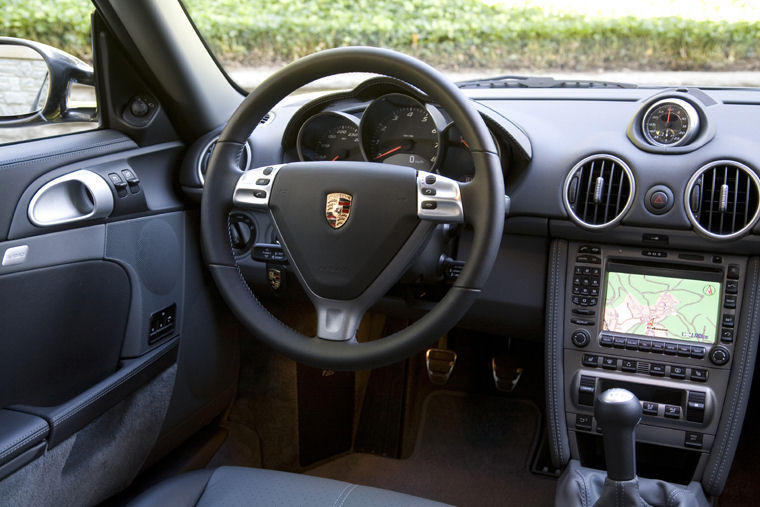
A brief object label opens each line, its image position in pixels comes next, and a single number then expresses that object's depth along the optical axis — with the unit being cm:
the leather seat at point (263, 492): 128
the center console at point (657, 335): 169
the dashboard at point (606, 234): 161
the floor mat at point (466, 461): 221
